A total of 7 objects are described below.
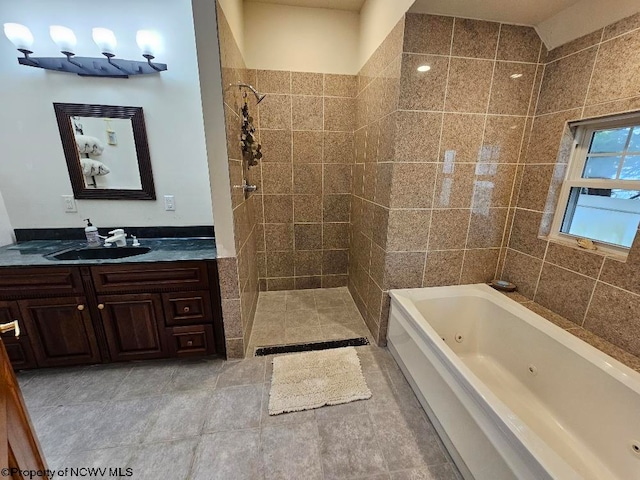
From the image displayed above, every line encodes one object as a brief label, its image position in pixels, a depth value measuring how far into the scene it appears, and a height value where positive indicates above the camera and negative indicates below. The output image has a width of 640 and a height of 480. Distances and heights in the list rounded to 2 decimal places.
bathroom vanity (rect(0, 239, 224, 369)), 1.58 -0.86
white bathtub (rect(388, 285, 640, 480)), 1.00 -1.06
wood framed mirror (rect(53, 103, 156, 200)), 1.84 +0.14
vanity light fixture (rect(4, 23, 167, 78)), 1.60 +0.74
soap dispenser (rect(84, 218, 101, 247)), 1.91 -0.49
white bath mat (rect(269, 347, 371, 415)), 1.56 -1.35
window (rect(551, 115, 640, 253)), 1.36 -0.07
